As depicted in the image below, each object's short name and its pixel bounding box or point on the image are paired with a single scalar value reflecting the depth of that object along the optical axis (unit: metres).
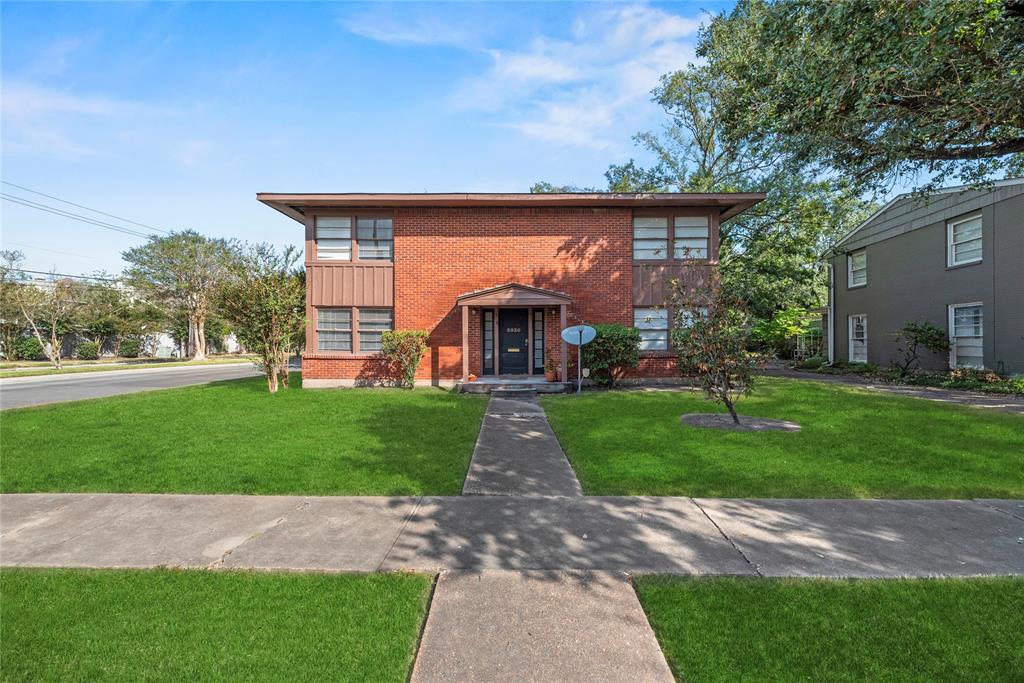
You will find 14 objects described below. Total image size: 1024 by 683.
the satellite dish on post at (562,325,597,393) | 12.12
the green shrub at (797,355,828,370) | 20.59
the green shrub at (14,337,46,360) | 31.20
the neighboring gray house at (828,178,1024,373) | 12.94
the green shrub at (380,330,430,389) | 13.30
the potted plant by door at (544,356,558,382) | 13.42
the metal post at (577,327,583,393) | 12.26
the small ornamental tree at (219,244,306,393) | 12.30
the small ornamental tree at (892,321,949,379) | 14.59
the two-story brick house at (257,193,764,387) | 13.77
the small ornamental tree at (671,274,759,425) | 7.76
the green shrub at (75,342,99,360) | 34.66
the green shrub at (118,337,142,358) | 38.00
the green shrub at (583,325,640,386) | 12.70
